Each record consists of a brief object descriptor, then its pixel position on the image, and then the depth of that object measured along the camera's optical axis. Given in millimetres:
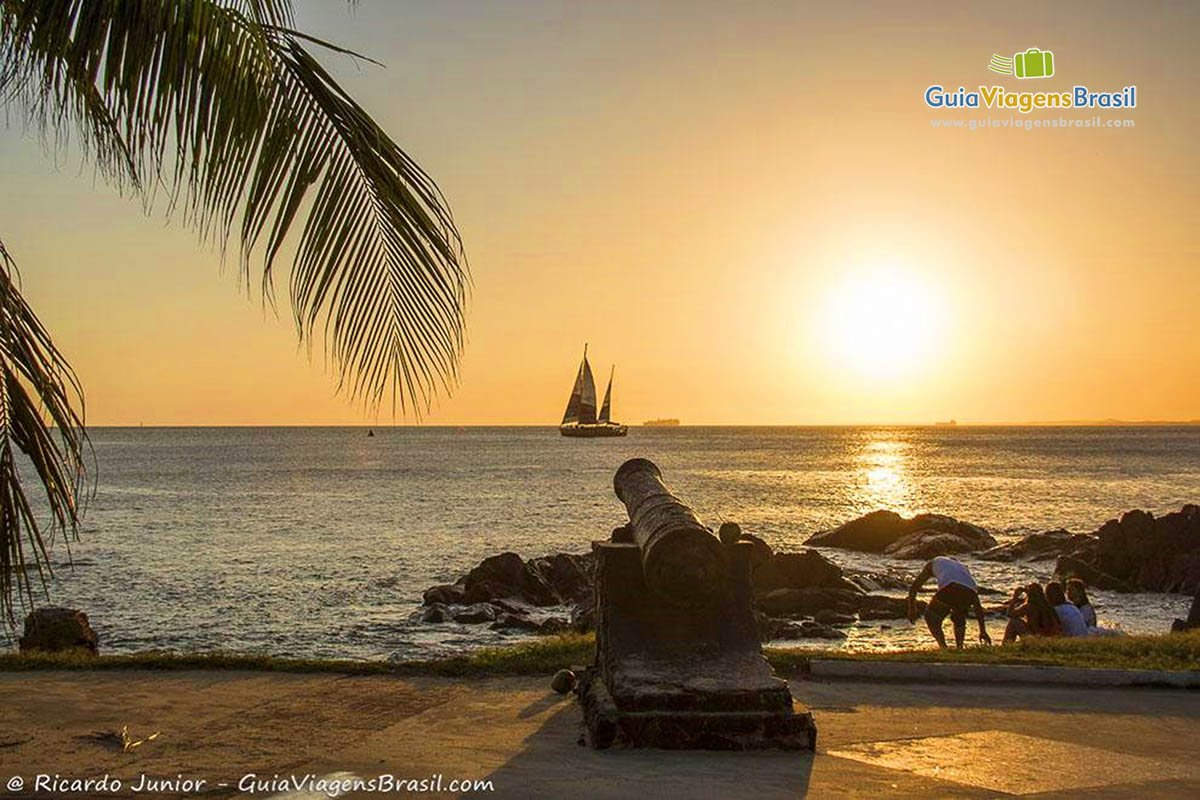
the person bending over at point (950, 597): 13680
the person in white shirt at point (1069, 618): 12797
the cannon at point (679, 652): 6906
